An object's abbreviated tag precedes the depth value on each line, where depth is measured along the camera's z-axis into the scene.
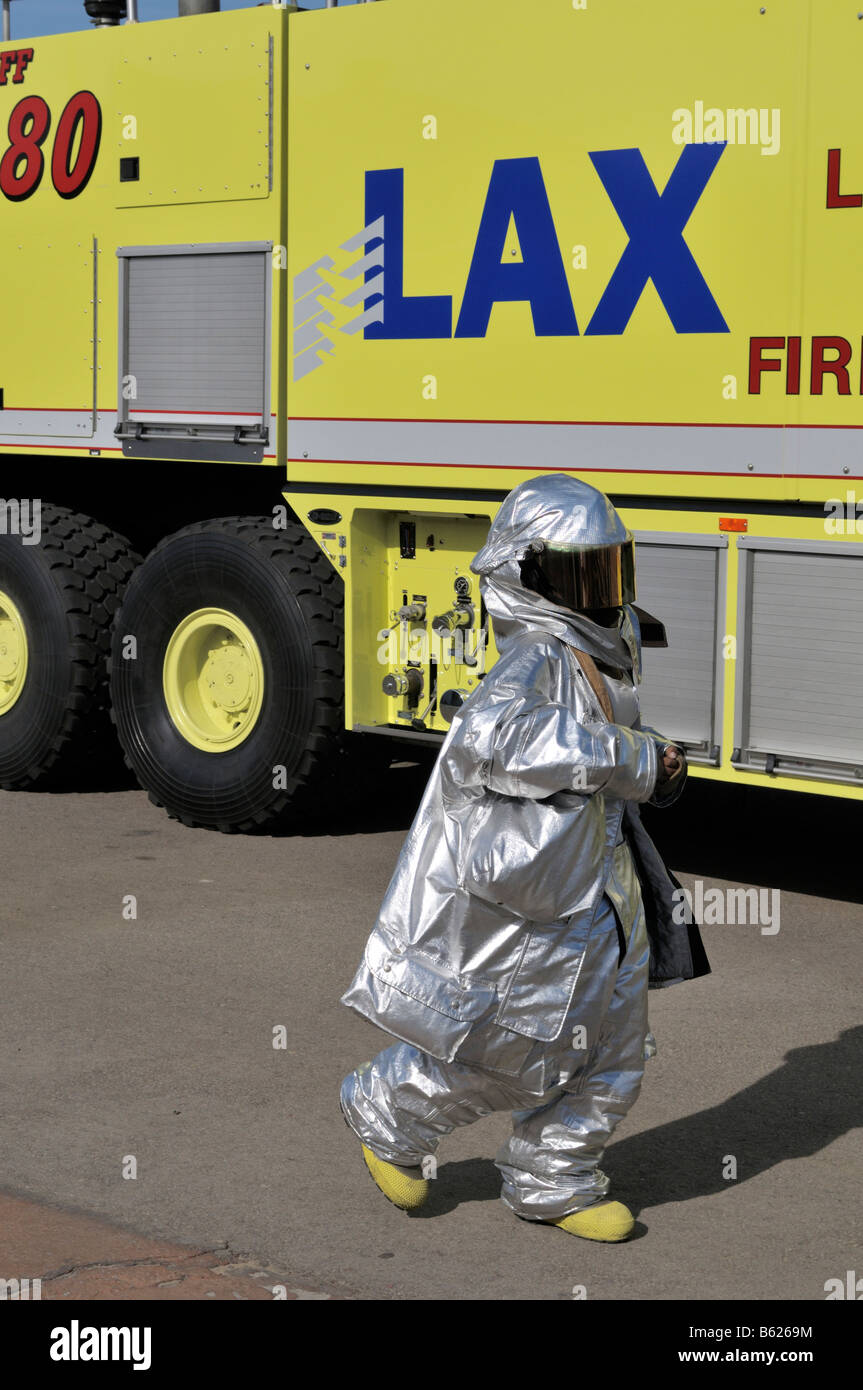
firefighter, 8.04
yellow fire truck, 13.30
